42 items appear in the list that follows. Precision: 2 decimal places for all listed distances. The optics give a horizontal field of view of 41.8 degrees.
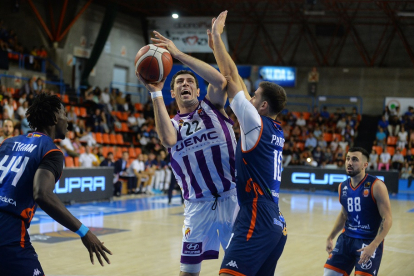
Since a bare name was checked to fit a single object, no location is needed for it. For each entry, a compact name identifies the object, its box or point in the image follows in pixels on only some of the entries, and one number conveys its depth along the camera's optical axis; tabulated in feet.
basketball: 14.39
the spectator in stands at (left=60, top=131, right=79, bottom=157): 53.26
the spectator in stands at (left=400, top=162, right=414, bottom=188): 75.09
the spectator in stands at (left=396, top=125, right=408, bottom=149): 82.07
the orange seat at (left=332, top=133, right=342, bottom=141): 84.61
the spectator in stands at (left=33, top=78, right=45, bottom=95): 60.90
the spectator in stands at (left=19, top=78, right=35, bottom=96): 59.77
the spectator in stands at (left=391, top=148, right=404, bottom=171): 78.43
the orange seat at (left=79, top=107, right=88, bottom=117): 67.87
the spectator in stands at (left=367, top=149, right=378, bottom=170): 76.33
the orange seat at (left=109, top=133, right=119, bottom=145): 68.13
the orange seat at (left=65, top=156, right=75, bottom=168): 51.56
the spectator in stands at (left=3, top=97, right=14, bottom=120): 51.64
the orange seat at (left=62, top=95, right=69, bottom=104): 68.10
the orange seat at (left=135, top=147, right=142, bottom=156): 68.90
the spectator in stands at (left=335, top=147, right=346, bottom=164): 73.97
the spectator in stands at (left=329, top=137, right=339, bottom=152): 80.81
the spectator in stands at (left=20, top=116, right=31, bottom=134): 47.09
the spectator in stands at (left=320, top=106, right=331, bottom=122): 89.86
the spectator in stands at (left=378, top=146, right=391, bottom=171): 77.30
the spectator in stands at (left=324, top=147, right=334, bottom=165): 76.93
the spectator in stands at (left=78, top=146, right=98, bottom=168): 52.60
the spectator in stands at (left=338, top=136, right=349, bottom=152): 81.37
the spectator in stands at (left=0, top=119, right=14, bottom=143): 29.71
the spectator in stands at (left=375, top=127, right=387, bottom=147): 84.53
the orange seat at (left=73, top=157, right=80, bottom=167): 52.90
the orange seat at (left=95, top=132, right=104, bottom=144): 65.41
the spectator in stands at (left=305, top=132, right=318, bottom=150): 81.71
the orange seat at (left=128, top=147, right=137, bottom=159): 67.53
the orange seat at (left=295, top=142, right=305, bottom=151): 81.99
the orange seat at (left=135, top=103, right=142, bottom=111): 83.68
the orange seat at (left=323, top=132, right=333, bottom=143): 85.35
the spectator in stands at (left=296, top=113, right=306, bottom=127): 87.92
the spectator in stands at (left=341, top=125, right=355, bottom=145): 84.43
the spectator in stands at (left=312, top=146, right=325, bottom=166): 76.87
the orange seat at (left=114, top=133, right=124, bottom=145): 69.92
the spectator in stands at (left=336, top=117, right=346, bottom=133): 86.51
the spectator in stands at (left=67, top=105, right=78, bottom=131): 60.39
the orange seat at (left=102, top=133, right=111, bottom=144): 67.26
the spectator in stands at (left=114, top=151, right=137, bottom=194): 55.62
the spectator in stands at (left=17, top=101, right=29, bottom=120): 53.62
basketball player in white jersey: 15.20
